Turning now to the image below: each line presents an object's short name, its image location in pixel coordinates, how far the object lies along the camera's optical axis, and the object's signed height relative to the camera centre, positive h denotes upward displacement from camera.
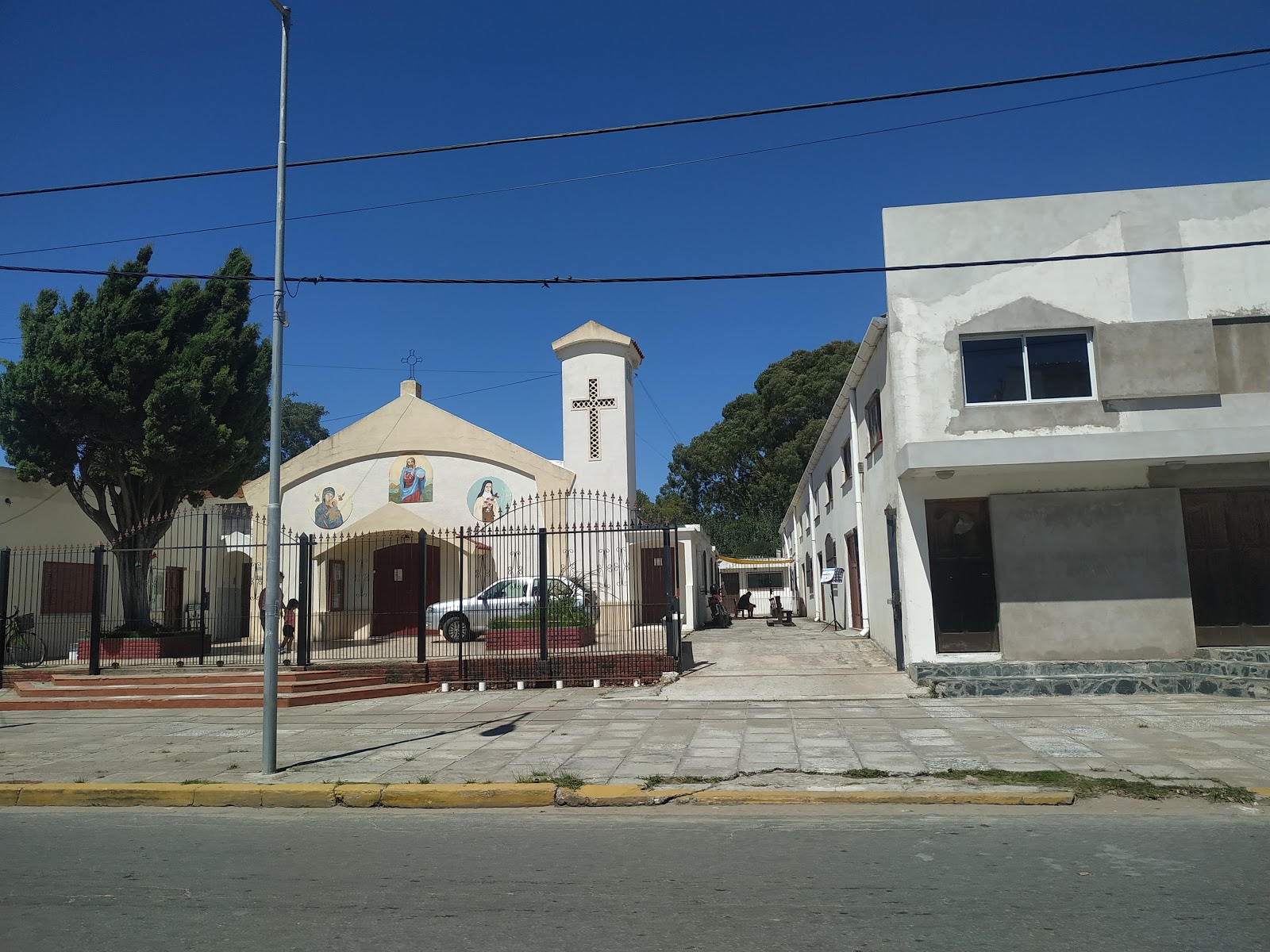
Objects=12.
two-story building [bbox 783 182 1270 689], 13.30 +2.24
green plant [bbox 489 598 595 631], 16.91 -0.50
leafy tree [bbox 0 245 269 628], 17.97 +4.18
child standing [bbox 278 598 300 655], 19.69 -0.65
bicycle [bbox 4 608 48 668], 19.28 -0.76
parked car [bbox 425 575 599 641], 17.56 -0.23
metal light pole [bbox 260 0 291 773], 8.82 +0.84
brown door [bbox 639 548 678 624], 23.39 +0.22
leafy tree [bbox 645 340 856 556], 48.00 +7.54
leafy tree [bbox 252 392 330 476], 59.66 +11.46
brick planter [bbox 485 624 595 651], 15.94 -0.83
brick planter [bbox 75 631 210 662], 17.23 -0.84
